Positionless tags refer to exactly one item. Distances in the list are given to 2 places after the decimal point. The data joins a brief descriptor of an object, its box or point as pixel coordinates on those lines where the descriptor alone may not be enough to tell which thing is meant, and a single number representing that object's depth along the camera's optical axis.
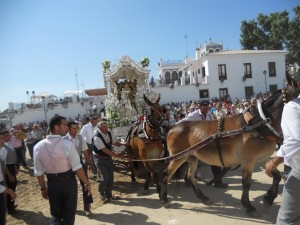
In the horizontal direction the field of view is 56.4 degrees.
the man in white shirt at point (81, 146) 5.78
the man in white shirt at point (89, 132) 9.44
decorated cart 10.35
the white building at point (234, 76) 34.09
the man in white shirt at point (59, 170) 3.98
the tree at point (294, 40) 40.34
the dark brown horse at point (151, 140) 6.65
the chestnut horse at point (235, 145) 4.60
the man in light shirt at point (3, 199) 4.20
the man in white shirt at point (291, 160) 2.53
